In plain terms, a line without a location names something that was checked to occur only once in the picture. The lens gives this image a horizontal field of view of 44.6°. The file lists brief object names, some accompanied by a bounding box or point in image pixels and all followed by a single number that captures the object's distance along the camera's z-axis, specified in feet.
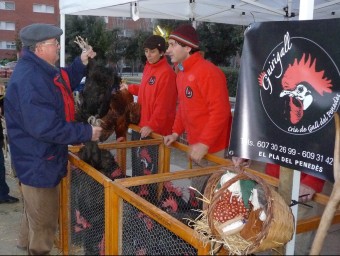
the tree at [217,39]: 67.46
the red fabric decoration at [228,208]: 6.70
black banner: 6.82
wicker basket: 6.19
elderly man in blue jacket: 9.37
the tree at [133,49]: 100.74
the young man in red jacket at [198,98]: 11.63
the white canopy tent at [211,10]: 21.60
